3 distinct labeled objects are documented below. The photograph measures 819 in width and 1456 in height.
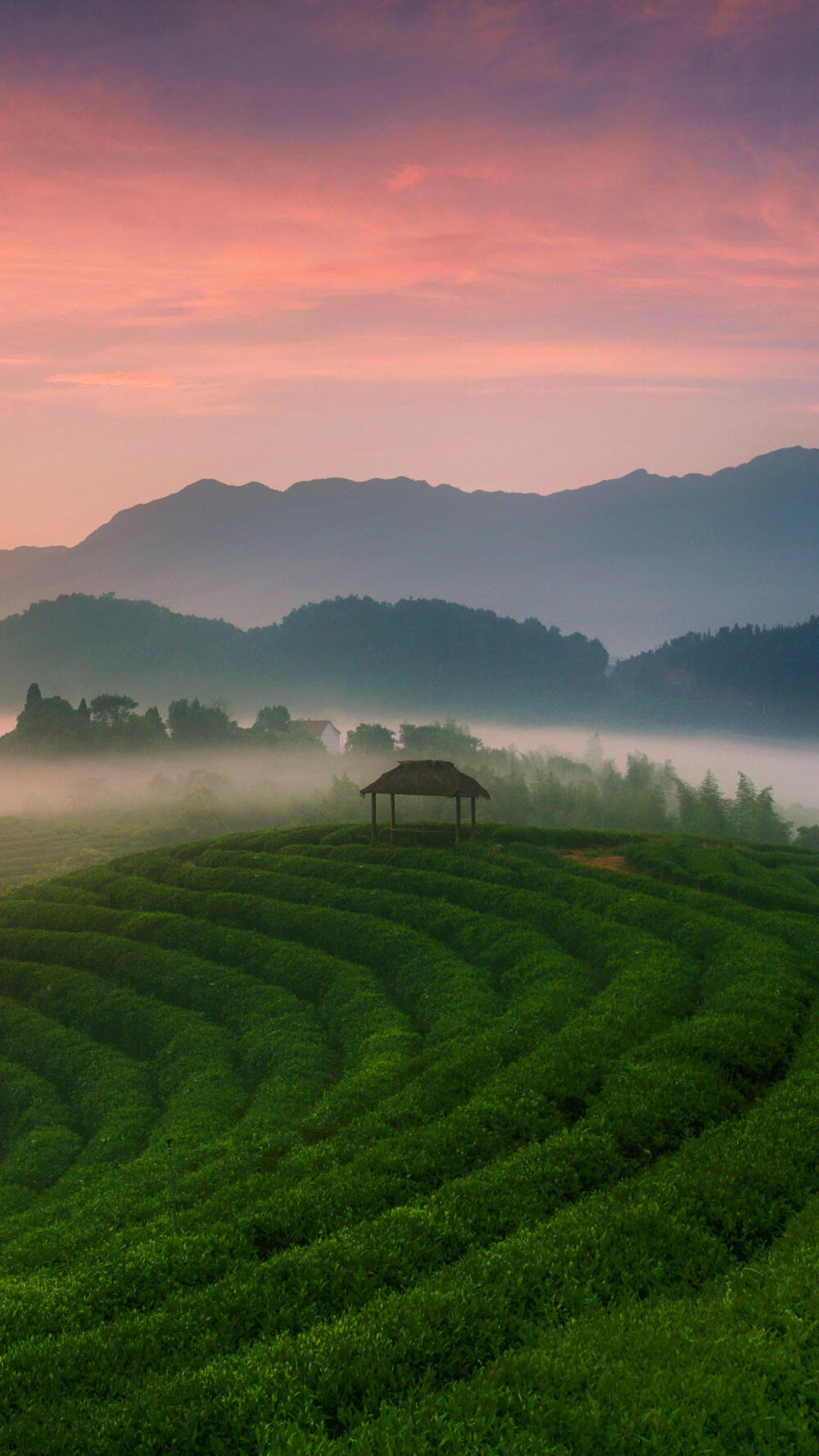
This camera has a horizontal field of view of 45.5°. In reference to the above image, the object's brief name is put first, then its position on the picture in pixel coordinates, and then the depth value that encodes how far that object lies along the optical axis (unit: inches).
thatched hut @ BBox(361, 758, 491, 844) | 2495.1
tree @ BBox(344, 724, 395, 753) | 7440.9
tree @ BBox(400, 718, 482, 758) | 6678.2
